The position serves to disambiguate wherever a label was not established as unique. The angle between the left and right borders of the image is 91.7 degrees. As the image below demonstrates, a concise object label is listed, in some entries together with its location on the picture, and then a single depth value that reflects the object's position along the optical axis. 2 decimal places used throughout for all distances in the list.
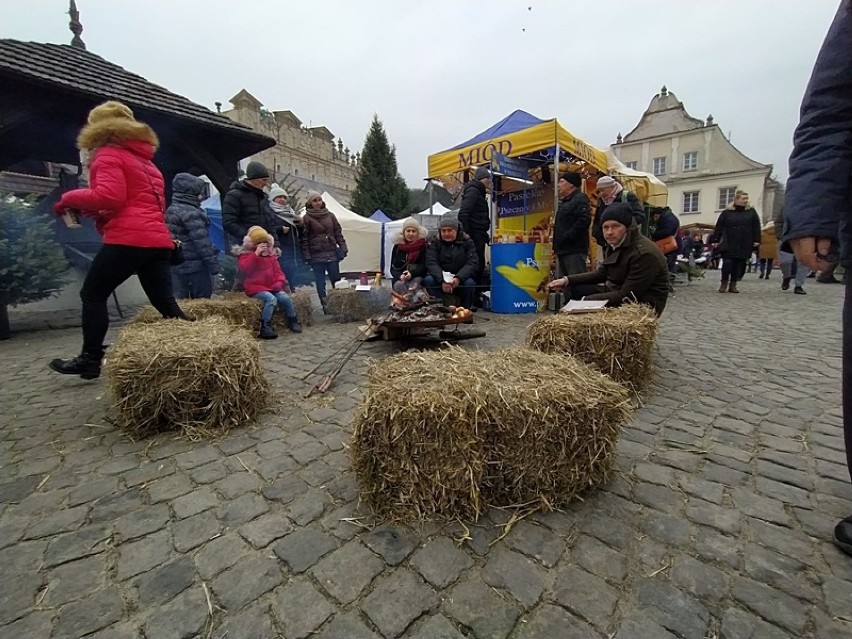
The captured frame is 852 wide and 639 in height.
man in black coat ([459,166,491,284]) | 6.76
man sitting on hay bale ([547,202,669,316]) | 3.50
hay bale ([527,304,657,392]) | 2.91
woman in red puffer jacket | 2.91
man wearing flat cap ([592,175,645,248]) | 6.36
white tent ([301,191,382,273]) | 16.22
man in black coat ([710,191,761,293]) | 8.66
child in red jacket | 5.30
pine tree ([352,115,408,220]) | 28.78
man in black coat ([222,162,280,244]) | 5.70
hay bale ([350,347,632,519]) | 1.58
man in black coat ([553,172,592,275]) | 6.04
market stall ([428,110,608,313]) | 6.82
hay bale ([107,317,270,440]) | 2.41
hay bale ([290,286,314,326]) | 6.09
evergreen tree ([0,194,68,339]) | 5.07
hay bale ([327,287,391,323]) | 6.47
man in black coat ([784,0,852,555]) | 1.42
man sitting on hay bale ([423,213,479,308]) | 5.69
